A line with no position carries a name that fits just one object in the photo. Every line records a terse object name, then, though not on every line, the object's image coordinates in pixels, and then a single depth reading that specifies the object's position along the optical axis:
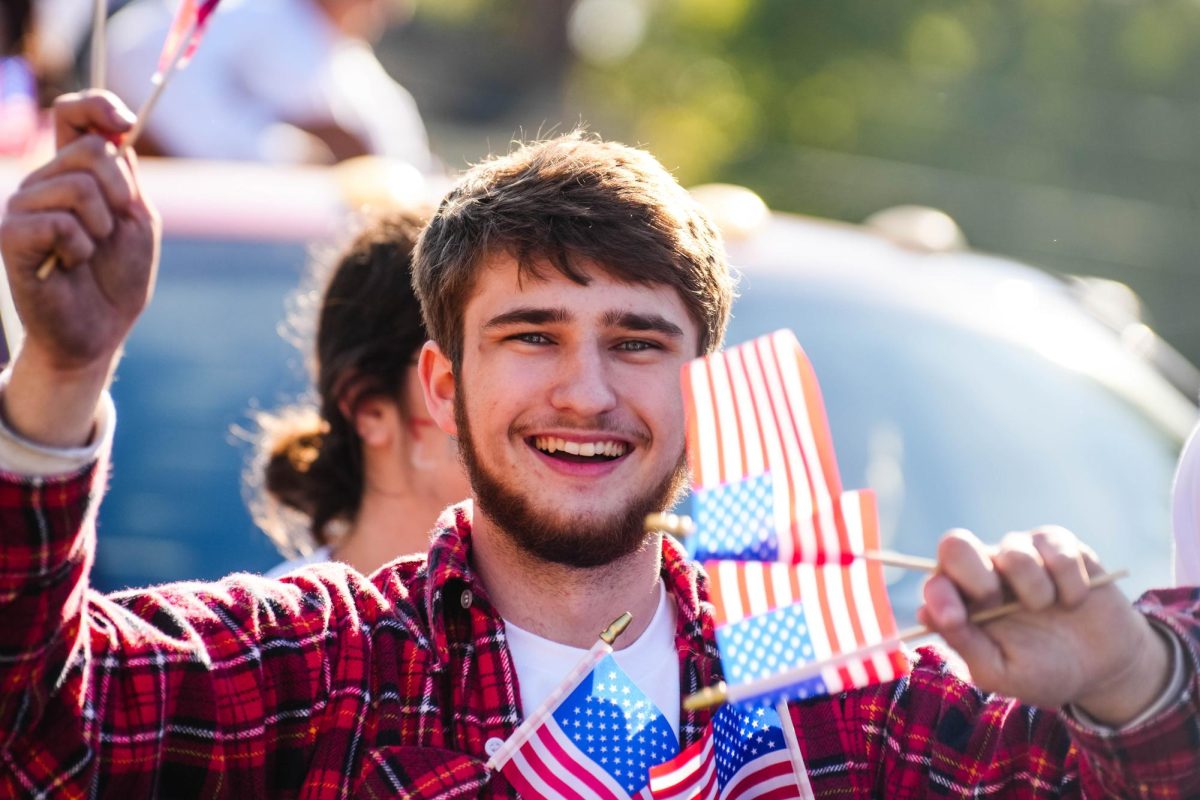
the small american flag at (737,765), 5.27
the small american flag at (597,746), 5.24
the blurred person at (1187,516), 5.55
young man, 4.33
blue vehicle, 8.22
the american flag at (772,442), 4.66
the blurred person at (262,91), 11.75
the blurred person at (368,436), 7.52
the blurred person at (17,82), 9.83
